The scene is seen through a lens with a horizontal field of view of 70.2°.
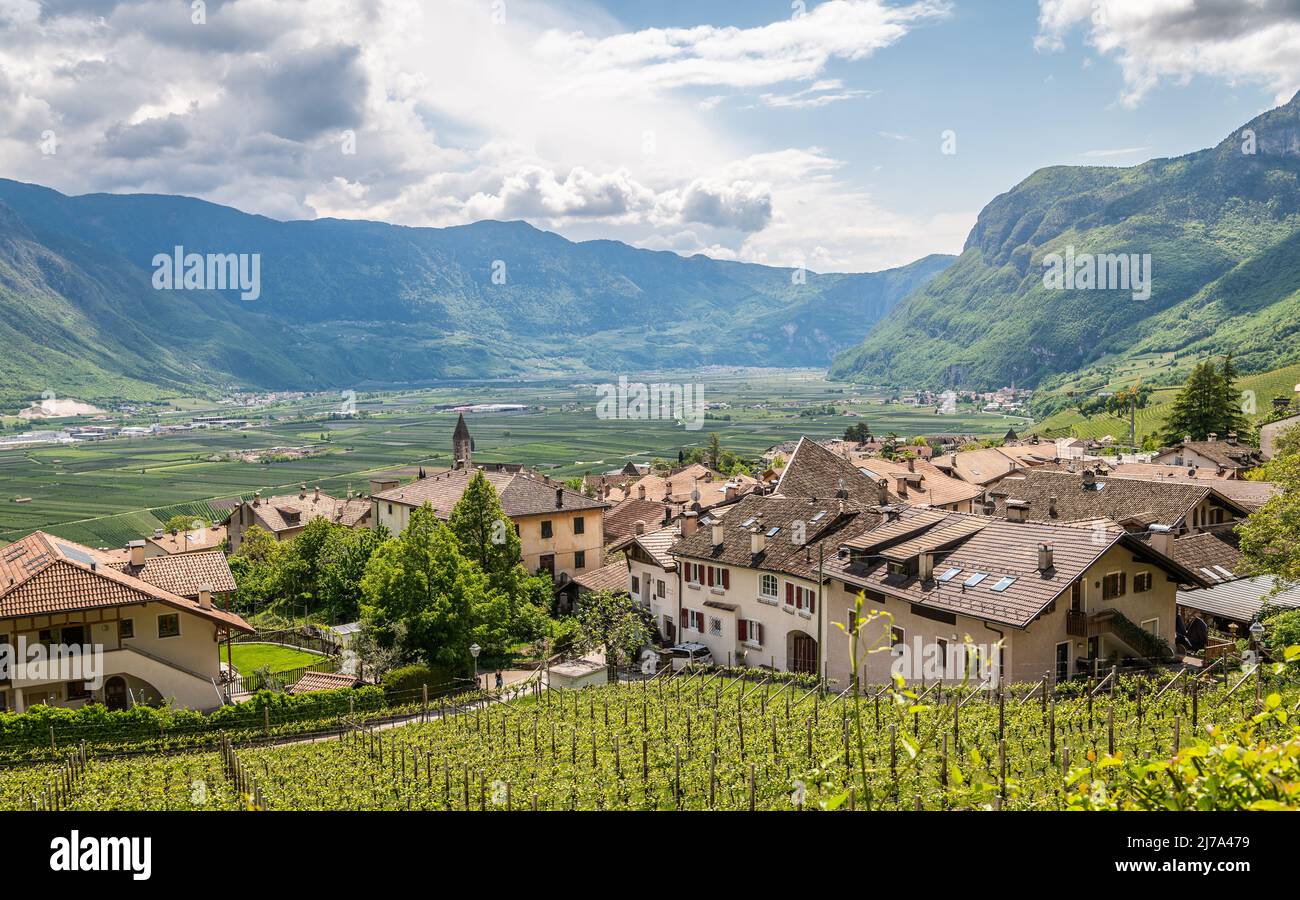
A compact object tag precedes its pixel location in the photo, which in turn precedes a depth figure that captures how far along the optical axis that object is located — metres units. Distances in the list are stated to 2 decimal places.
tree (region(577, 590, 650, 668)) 38.69
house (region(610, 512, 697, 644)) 44.00
